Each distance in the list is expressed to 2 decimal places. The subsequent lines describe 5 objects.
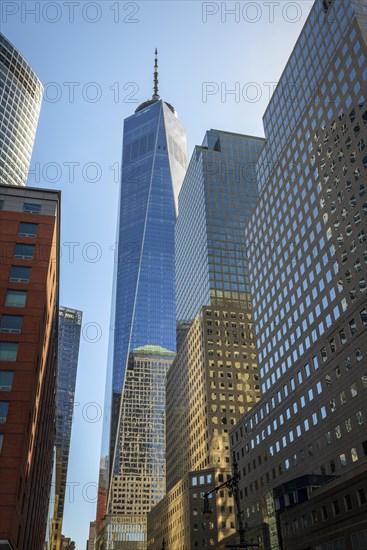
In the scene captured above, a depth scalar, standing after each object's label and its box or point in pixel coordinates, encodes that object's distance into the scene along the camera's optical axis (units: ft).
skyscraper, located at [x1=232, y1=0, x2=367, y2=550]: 232.32
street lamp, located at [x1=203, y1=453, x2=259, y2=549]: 95.45
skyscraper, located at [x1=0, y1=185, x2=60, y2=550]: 161.68
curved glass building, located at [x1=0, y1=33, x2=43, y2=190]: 556.92
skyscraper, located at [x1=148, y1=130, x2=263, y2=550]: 452.35
